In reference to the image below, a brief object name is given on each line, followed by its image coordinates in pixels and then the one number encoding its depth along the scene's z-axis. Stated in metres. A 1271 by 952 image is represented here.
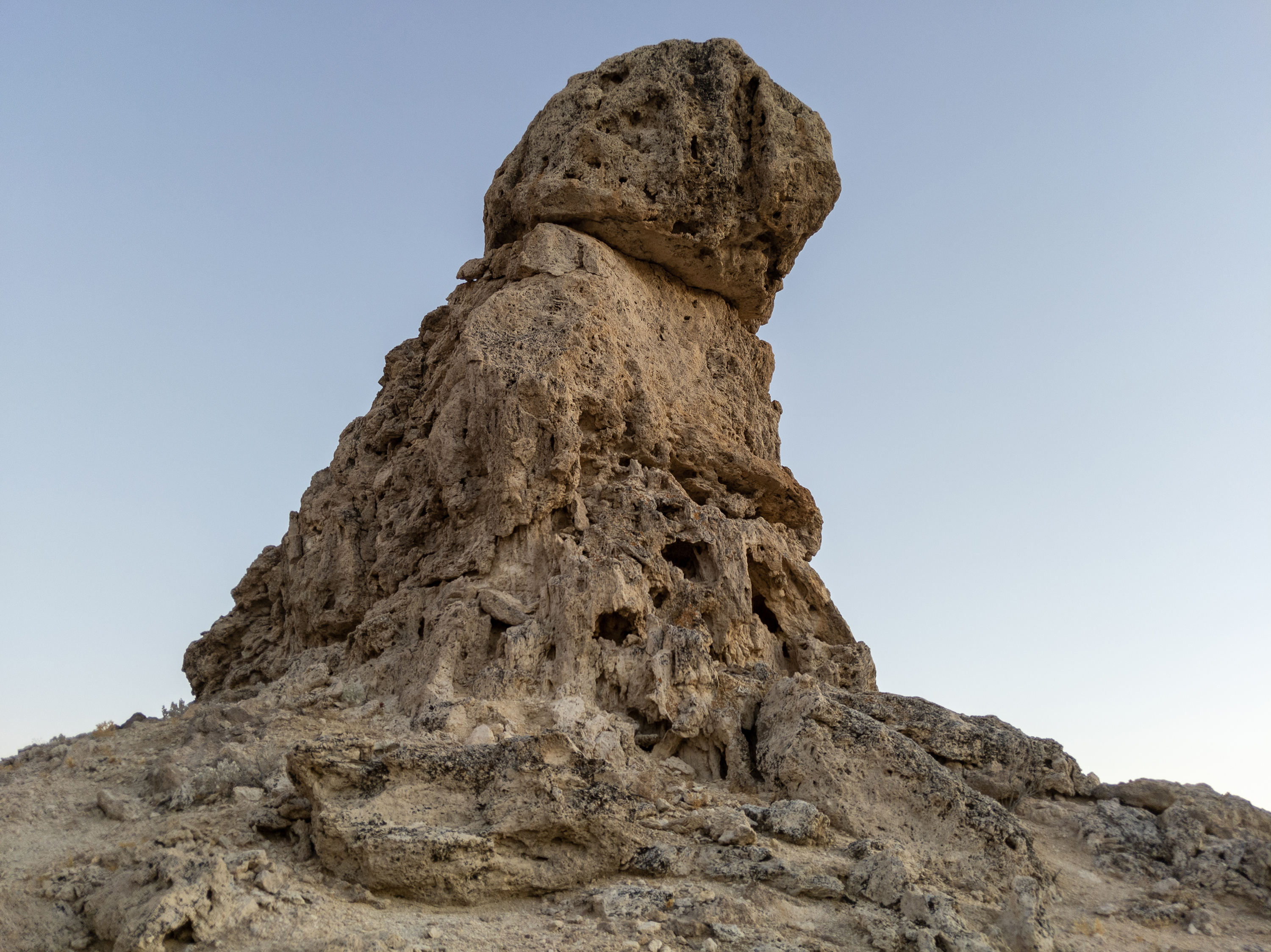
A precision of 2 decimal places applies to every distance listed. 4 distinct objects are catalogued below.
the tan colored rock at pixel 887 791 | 9.22
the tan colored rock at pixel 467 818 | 7.60
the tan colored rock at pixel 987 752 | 10.94
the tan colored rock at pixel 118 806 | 8.80
